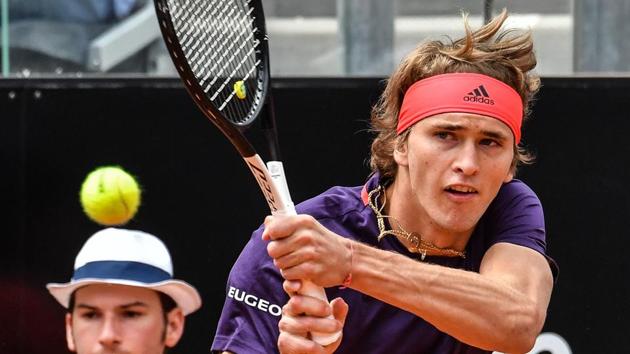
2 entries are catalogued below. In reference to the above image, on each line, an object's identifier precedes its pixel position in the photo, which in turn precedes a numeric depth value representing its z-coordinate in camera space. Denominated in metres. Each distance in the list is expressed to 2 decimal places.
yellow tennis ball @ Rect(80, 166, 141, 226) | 7.98
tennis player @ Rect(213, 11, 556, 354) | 5.83
